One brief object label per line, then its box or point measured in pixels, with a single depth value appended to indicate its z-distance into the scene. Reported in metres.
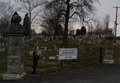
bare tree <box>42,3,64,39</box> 23.34
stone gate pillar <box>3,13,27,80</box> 5.86
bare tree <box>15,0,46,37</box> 39.58
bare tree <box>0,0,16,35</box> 31.80
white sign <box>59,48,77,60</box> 8.59
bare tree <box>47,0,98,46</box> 23.57
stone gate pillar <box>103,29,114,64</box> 9.84
